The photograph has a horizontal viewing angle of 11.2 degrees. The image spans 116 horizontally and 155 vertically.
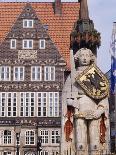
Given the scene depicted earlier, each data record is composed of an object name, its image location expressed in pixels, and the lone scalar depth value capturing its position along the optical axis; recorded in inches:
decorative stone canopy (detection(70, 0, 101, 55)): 876.6
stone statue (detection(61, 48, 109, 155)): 850.1
